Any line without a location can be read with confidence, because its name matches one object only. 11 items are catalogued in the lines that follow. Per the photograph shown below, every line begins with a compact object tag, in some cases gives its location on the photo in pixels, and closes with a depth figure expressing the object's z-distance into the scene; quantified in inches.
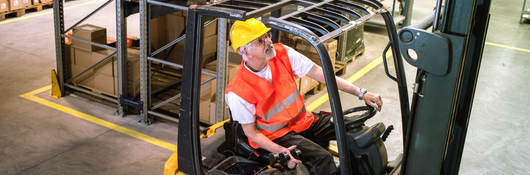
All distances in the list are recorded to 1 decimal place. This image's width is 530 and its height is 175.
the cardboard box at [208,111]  266.3
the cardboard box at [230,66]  261.3
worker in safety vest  143.9
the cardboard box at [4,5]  462.3
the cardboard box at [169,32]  304.8
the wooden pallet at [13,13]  470.9
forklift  109.8
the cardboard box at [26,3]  488.7
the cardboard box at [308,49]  305.0
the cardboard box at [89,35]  293.0
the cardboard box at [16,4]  471.2
